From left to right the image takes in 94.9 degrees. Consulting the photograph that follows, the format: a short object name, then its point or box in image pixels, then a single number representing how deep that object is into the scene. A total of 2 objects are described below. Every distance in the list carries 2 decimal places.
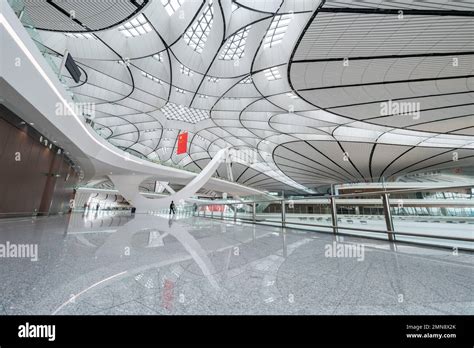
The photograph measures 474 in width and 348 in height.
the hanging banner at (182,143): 22.72
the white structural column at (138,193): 26.55
